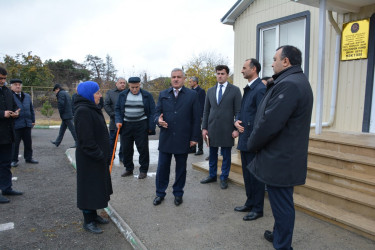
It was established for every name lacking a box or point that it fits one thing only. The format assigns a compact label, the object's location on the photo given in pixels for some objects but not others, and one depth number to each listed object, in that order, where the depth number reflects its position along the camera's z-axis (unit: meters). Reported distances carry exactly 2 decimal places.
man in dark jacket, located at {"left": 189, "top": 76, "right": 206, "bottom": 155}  7.18
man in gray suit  4.82
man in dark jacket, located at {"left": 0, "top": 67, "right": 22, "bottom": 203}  4.44
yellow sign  5.27
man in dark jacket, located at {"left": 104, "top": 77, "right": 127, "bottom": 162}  6.53
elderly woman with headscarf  3.20
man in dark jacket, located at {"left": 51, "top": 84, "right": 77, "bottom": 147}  8.23
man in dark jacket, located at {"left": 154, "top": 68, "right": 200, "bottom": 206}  4.17
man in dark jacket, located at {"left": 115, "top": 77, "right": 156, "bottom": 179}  5.45
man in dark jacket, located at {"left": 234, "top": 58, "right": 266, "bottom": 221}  3.76
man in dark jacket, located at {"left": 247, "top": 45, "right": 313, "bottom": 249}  2.48
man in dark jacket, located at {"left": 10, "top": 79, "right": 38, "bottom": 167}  6.48
